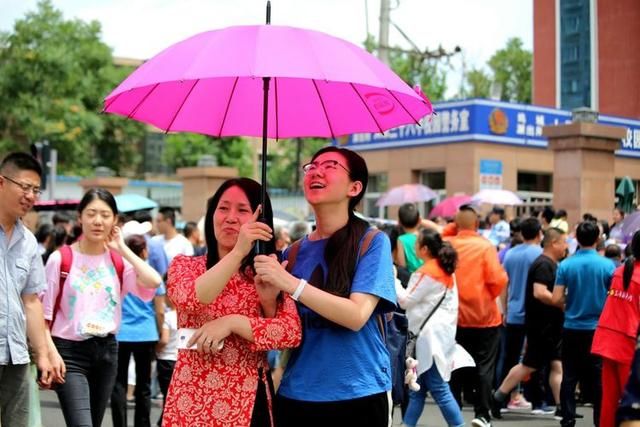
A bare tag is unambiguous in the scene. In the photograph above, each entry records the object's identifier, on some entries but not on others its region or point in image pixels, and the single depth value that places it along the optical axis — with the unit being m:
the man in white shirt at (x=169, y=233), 12.17
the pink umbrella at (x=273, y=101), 4.11
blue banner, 25.67
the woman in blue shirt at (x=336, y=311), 3.96
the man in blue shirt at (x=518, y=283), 10.86
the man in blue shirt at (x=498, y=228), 15.16
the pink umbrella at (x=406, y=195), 18.66
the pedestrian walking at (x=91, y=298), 6.24
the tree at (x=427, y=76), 45.92
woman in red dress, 3.97
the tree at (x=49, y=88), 44.00
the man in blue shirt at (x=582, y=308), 9.10
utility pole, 23.88
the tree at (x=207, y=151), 63.41
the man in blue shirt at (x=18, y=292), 5.13
